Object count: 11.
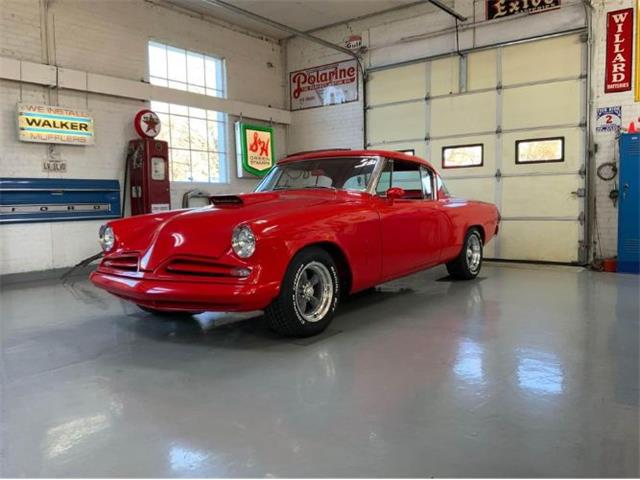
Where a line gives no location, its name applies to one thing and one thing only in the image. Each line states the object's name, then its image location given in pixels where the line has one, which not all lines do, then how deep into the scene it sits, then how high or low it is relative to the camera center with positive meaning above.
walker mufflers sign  6.73 +1.17
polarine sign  10.03 +2.48
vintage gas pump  7.71 +0.61
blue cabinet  6.66 -0.02
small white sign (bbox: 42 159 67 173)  7.05 +0.62
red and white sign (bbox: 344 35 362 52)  9.82 +3.17
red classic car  3.18 -0.26
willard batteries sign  7.19 +2.14
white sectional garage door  7.71 +1.22
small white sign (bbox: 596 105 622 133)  7.30 +1.19
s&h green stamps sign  9.84 +1.16
